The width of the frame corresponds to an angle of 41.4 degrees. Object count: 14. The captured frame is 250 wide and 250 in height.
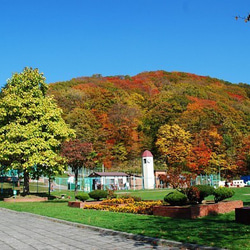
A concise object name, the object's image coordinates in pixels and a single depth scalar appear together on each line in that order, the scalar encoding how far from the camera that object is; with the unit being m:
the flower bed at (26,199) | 26.63
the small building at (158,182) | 48.25
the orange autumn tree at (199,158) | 57.22
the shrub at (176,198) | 12.54
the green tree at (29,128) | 26.08
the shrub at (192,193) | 13.16
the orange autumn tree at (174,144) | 58.81
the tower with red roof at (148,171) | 47.41
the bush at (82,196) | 19.44
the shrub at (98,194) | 19.33
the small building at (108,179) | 42.45
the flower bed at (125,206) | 13.85
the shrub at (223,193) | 13.95
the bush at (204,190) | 14.08
